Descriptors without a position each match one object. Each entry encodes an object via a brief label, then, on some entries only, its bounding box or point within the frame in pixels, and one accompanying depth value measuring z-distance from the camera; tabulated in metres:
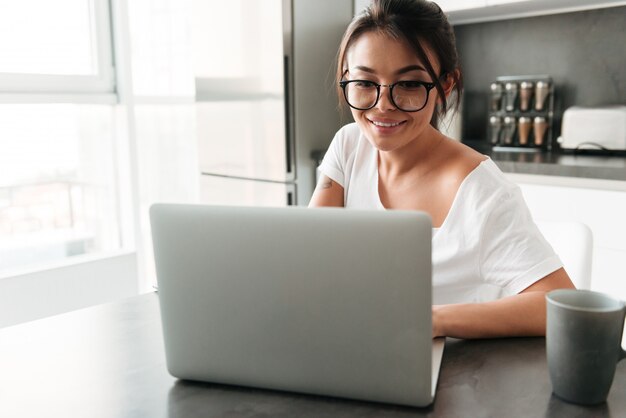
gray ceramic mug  0.65
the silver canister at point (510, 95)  2.72
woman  0.87
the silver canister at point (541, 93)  2.66
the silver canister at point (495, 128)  2.80
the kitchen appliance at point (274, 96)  2.74
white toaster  2.41
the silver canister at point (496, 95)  2.78
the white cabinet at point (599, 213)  2.07
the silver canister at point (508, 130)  2.76
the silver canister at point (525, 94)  2.69
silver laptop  0.64
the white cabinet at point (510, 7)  2.53
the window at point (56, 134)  2.79
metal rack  2.69
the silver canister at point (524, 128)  2.72
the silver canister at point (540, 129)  2.68
